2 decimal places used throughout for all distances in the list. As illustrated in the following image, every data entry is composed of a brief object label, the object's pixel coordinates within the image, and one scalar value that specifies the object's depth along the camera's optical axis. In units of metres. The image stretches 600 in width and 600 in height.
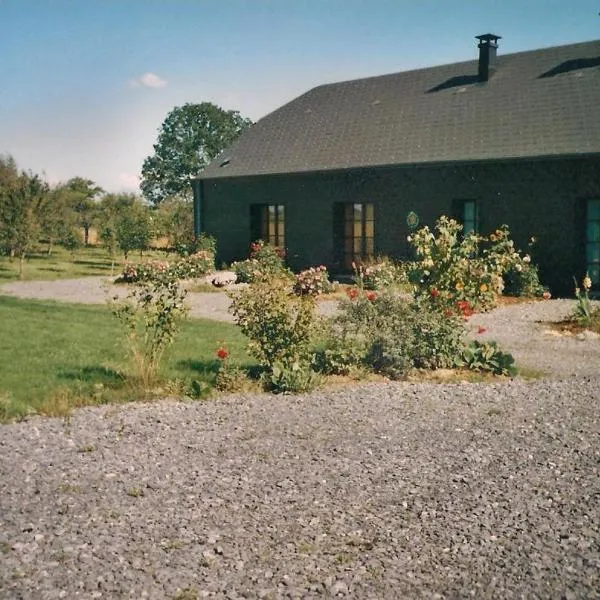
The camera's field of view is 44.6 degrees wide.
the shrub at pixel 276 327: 7.80
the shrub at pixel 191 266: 19.06
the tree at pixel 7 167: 35.98
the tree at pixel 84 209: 39.94
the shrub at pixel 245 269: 18.86
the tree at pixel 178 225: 27.83
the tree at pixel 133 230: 25.38
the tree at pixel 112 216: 25.36
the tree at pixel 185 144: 50.81
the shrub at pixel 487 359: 8.44
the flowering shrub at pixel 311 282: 16.02
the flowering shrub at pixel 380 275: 15.72
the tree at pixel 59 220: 26.16
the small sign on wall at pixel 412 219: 18.39
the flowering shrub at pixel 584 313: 11.79
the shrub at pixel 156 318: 7.67
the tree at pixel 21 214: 20.88
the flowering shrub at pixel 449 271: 9.56
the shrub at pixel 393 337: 8.27
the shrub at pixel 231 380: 7.54
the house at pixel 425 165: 16.14
